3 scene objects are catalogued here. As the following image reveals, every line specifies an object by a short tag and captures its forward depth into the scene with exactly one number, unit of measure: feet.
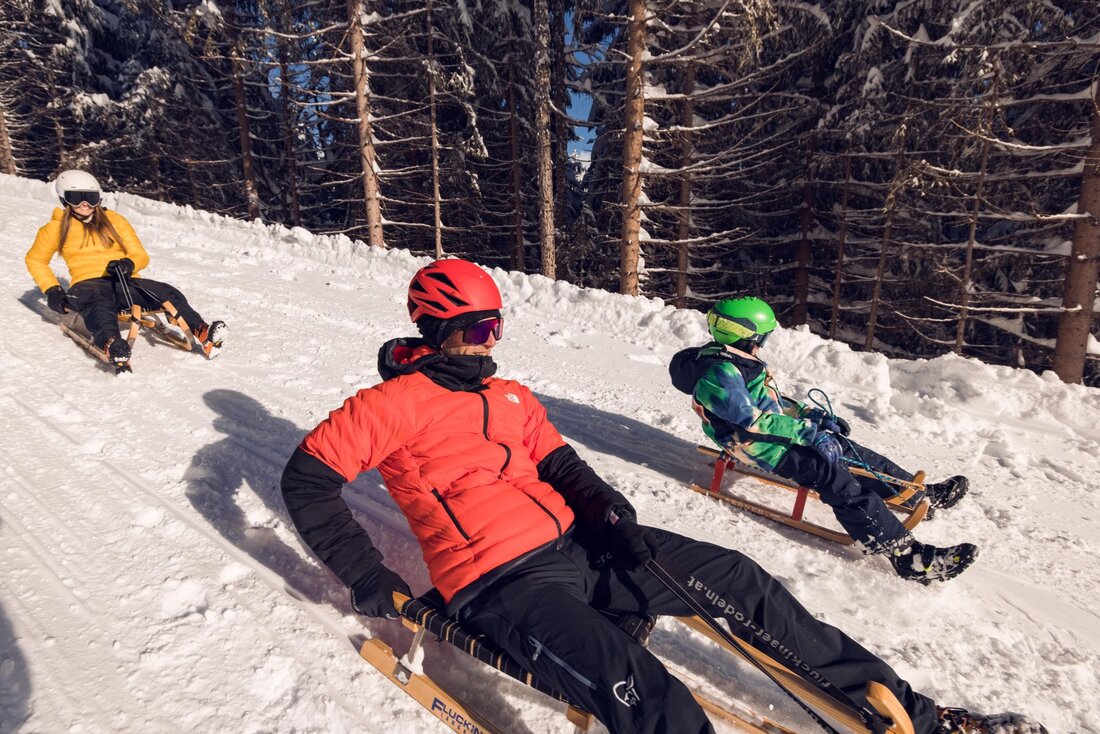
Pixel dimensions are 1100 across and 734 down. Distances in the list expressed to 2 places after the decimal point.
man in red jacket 6.70
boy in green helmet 10.55
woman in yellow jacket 18.67
